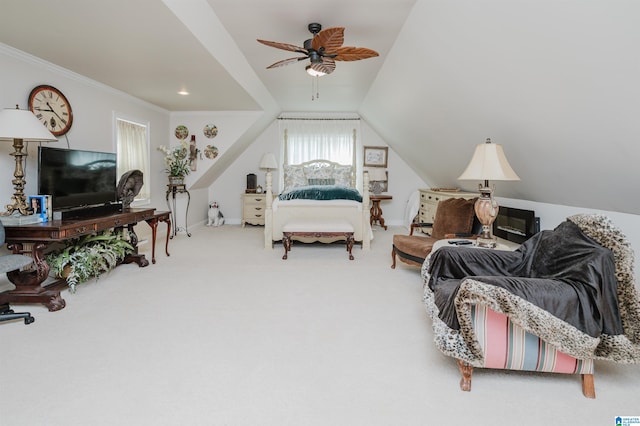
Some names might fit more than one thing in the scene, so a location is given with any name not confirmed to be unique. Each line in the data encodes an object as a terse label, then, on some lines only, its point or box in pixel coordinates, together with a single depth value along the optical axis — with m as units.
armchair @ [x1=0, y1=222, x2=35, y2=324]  2.44
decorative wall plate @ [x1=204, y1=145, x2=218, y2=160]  6.48
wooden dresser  5.25
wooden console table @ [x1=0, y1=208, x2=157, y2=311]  2.77
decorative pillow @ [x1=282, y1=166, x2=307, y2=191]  7.18
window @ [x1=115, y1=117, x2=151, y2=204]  5.02
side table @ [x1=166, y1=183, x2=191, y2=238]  6.13
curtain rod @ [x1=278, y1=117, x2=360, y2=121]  7.54
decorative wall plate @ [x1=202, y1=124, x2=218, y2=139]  6.47
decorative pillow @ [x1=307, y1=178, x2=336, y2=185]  7.06
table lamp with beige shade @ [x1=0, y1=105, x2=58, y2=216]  2.81
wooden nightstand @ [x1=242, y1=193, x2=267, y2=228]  7.16
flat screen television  3.21
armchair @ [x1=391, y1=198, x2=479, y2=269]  3.58
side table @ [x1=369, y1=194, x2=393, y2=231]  7.07
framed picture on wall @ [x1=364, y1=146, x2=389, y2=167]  7.55
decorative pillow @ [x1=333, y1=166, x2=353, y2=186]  7.23
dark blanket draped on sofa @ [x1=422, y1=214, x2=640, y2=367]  1.65
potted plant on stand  5.98
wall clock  3.48
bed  5.18
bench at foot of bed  4.67
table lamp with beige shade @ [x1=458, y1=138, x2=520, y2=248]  2.73
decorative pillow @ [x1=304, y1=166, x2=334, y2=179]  7.20
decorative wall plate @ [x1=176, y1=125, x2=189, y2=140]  6.45
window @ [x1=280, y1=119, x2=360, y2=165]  7.52
